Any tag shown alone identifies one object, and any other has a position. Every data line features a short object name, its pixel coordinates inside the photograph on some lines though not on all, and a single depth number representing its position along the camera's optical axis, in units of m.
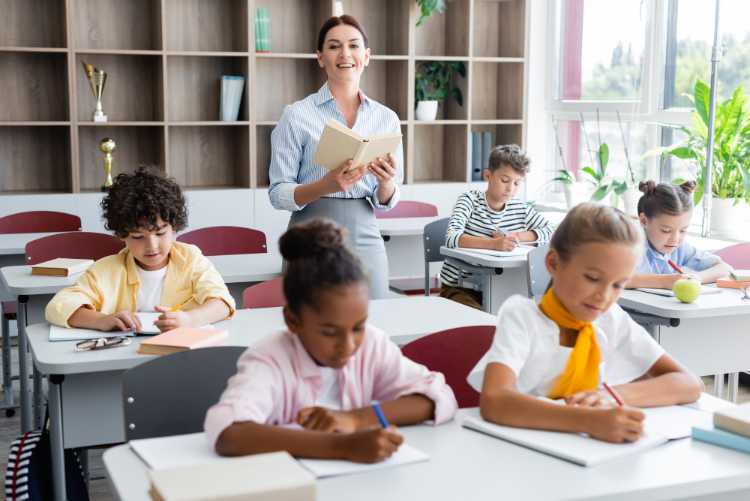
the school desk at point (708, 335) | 3.08
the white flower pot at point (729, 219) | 4.71
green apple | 2.98
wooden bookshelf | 5.47
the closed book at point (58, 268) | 3.24
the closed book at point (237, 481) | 1.18
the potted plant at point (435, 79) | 6.19
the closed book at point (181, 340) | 2.26
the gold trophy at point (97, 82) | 5.38
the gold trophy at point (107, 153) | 5.39
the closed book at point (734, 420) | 1.54
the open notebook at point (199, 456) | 1.39
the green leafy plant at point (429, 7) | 5.76
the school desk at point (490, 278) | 4.01
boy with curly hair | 2.52
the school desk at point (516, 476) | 1.34
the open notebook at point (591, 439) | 1.47
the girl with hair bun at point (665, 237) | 3.23
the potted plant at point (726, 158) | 4.63
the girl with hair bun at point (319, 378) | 1.42
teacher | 3.13
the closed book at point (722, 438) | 1.53
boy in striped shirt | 4.13
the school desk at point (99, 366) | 2.24
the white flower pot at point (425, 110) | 6.09
